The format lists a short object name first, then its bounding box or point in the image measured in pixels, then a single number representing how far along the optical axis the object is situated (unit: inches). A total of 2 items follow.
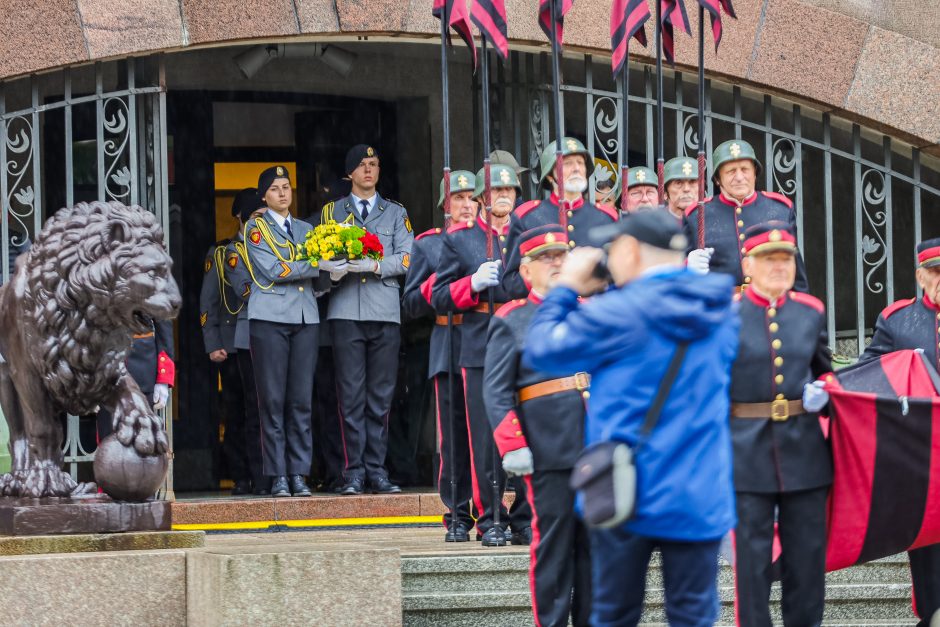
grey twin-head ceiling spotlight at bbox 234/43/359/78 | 856.3
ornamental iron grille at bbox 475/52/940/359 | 807.4
